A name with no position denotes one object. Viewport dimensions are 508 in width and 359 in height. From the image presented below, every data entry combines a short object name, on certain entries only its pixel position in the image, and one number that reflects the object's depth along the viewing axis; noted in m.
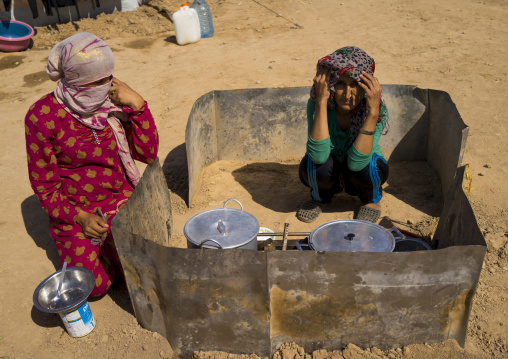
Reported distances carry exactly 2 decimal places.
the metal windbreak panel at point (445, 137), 3.42
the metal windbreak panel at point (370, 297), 2.23
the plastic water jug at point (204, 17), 7.94
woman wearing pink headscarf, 2.67
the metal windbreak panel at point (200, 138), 3.72
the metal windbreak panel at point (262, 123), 4.30
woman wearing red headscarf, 3.06
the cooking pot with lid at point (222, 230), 2.60
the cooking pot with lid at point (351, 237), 2.56
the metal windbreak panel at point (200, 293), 2.29
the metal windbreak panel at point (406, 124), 4.12
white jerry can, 7.46
